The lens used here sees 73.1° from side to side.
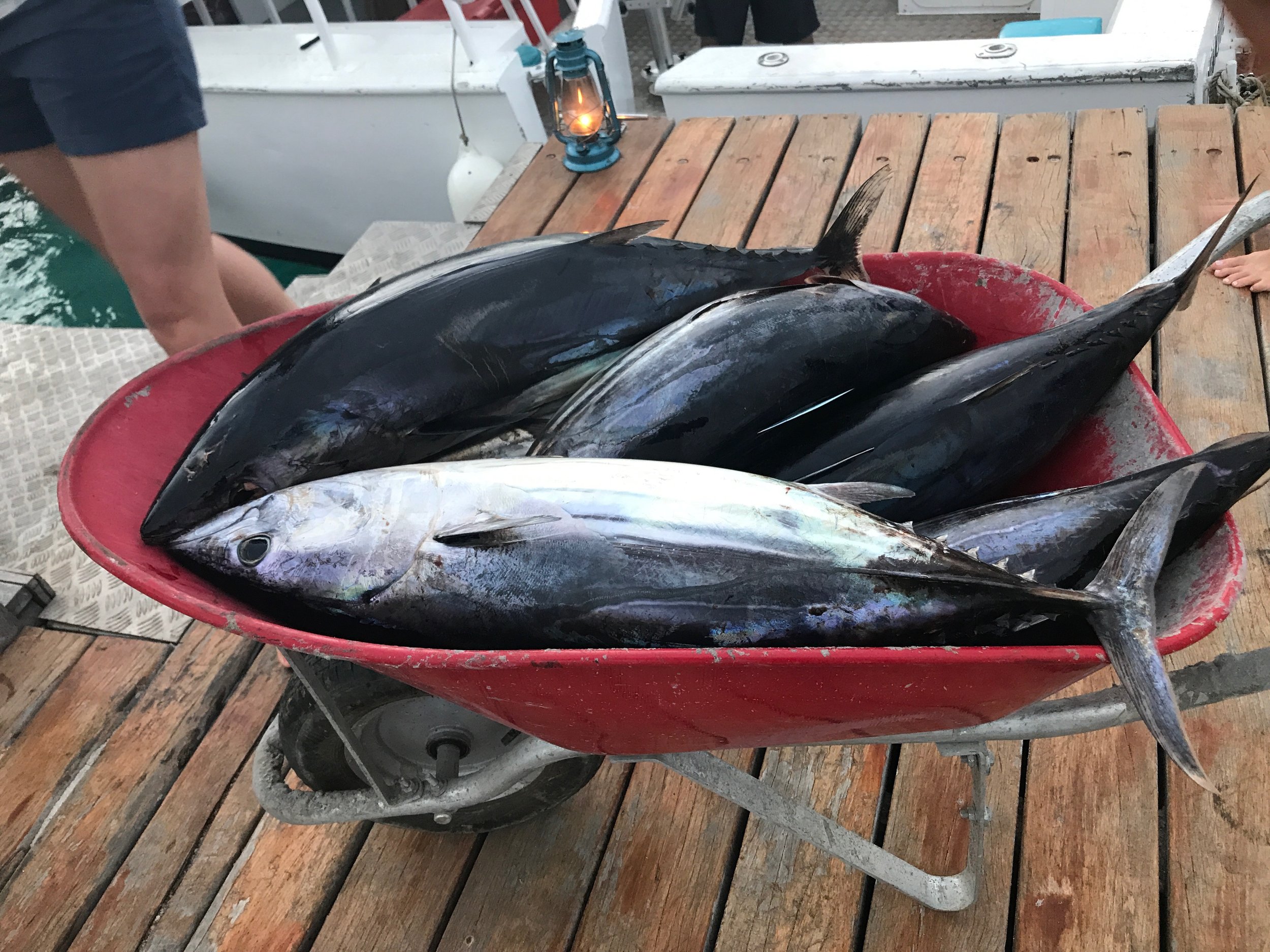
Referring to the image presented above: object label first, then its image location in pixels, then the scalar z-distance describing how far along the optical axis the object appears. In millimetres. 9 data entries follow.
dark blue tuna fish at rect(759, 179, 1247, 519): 1154
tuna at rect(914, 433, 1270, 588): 945
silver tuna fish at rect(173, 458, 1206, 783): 917
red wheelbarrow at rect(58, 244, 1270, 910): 833
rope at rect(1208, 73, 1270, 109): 3520
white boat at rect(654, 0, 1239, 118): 3221
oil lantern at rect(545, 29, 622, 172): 3332
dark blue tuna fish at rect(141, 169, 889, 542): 1165
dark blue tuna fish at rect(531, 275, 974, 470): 1155
